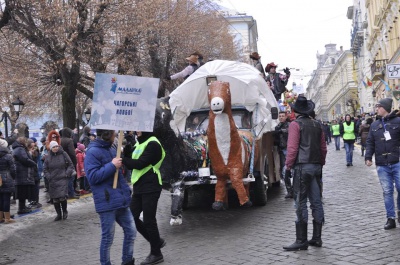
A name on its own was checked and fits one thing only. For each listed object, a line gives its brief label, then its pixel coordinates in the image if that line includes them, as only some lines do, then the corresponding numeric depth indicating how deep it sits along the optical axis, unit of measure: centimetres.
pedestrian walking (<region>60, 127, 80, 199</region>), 1328
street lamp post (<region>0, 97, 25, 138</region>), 2252
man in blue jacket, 623
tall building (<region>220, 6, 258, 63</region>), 7362
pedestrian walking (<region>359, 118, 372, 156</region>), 2266
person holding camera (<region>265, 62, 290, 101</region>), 1420
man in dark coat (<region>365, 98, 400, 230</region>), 820
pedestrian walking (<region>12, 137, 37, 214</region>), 1179
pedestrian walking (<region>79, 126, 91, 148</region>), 1602
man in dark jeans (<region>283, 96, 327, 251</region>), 732
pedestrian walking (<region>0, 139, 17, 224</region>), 1066
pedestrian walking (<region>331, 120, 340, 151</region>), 2706
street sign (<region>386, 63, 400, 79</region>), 1366
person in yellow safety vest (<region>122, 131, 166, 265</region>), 689
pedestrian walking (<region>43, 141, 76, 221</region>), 1089
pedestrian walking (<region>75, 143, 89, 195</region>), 1479
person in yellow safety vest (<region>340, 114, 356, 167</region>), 1850
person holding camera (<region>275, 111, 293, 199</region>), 1195
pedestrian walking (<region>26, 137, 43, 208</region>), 1261
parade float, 909
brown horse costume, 918
